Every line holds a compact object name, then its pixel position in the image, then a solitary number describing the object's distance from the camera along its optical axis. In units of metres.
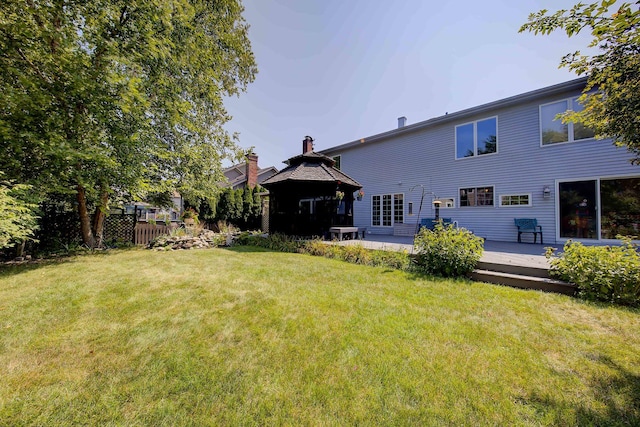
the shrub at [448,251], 5.04
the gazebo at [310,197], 9.97
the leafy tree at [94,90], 5.39
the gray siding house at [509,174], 8.12
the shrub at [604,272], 3.63
